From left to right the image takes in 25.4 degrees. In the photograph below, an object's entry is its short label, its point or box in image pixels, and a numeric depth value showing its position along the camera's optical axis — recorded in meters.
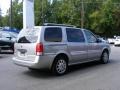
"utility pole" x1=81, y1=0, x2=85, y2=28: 50.81
